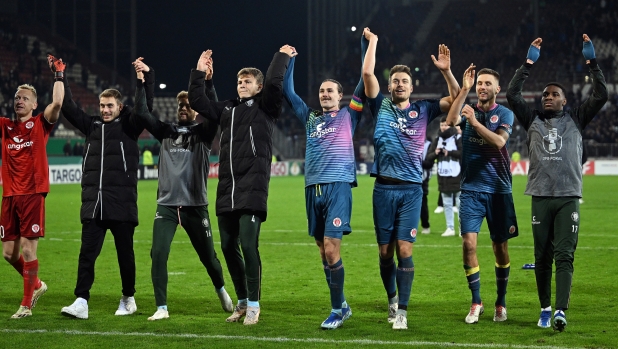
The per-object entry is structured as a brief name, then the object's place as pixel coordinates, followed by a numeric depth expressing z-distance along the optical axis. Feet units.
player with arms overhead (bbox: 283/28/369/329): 25.89
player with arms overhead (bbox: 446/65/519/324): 27.17
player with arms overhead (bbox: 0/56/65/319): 28.32
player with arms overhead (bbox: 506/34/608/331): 25.53
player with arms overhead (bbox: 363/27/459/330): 26.12
